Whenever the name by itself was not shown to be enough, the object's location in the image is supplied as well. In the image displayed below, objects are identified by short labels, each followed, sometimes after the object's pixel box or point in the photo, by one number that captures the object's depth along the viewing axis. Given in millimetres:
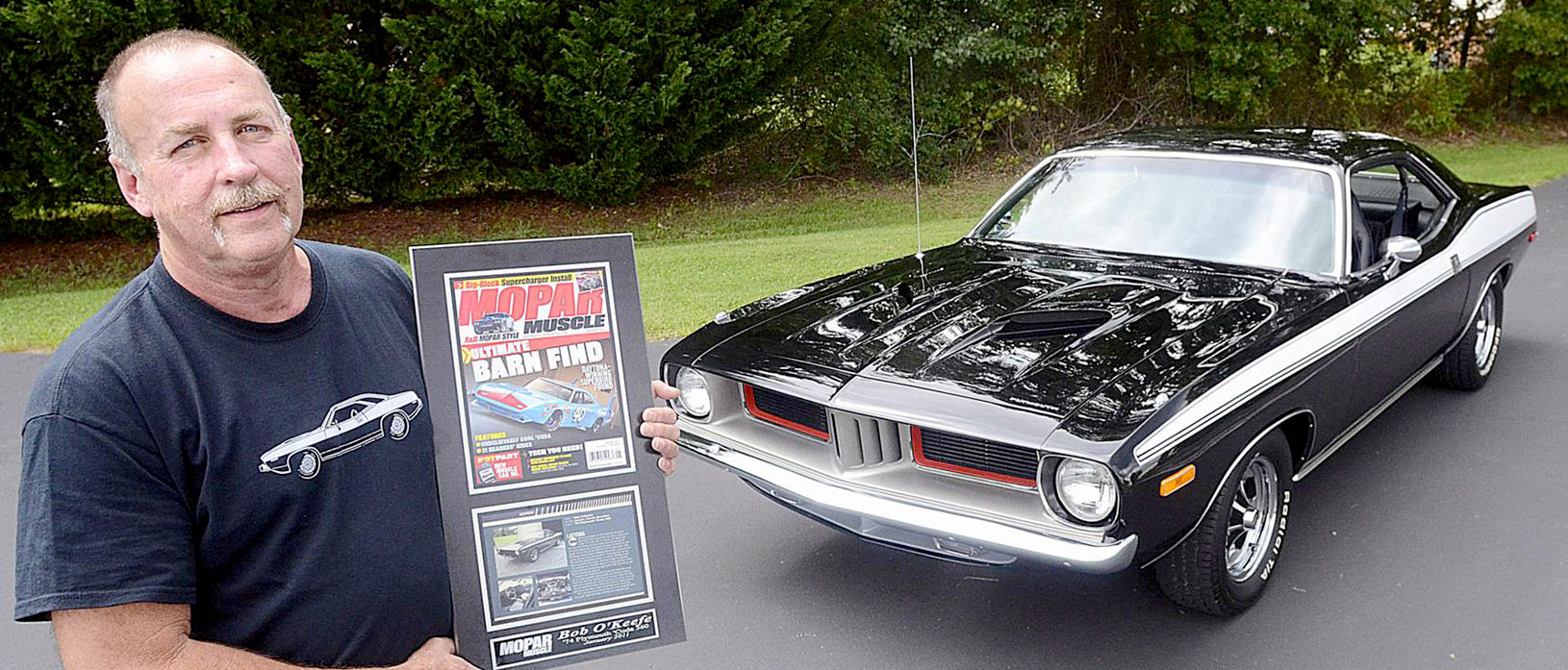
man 1560
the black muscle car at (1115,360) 3344
